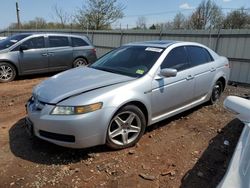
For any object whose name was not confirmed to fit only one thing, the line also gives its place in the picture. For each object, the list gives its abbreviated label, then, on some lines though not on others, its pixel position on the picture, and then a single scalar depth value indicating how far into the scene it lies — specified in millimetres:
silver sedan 2576
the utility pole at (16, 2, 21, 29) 25262
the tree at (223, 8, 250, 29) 19439
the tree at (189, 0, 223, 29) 23209
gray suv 6364
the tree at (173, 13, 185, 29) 23889
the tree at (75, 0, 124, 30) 18971
